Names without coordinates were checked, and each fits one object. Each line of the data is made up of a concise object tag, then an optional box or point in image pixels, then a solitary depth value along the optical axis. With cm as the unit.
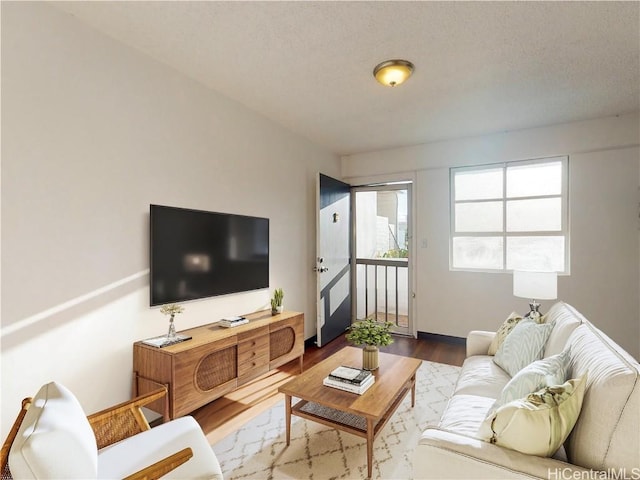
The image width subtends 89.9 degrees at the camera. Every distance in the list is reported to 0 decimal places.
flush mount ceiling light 229
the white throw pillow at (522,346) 187
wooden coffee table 169
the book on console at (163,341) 209
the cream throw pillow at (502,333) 230
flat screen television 226
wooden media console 200
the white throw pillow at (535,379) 125
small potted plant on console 309
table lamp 261
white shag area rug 176
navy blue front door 390
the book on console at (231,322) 258
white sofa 98
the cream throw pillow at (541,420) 106
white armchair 92
